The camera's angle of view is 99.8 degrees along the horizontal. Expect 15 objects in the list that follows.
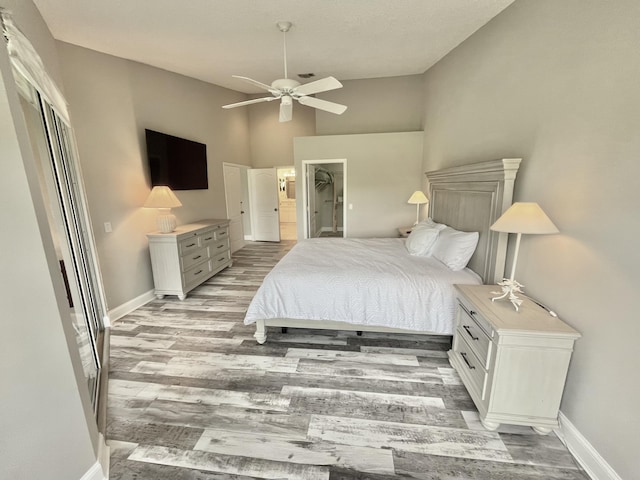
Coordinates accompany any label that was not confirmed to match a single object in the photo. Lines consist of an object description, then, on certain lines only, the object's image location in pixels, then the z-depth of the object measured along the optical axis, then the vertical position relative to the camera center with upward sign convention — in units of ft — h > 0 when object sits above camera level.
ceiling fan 8.33 +3.05
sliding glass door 6.30 -0.77
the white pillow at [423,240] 10.37 -2.12
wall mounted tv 12.55 +1.31
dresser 12.21 -3.33
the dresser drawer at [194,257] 12.59 -3.42
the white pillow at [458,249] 8.71 -2.10
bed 7.88 -2.97
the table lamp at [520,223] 5.61 -0.83
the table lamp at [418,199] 14.07 -0.72
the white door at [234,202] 19.61 -1.16
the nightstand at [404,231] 14.72 -2.53
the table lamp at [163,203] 11.93 -0.71
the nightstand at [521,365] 5.21 -3.57
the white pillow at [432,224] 10.81 -1.67
